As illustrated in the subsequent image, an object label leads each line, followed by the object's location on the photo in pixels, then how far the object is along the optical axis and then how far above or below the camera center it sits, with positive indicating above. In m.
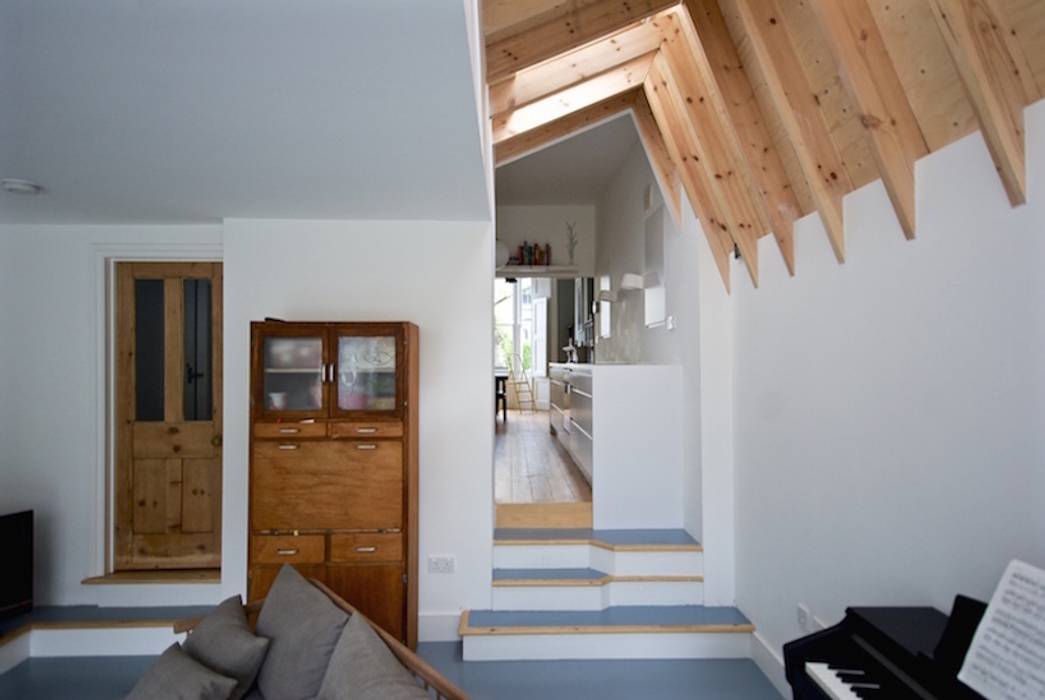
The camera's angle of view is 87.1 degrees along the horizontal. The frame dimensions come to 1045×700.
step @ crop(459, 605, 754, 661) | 3.20 -1.65
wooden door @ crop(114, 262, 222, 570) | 3.68 -0.43
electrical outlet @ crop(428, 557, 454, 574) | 3.46 -1.29
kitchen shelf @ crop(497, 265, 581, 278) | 7.02 +1.16
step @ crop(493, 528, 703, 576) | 3.54 -1.26
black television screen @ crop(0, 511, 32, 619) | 3.21 -1.19
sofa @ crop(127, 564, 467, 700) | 1.75 -1.08
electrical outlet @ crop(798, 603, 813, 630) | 2.60 -1.23
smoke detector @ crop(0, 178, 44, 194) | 2.66 +0.88
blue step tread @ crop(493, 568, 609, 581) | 3.51 -1.39
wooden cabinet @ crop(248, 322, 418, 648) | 3.01 -0.60
